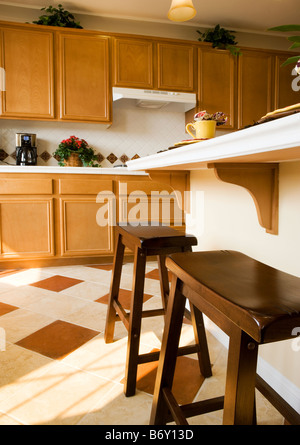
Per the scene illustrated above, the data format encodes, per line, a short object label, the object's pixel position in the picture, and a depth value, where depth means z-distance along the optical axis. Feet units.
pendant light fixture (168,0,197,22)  6.38
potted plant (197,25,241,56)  11.38
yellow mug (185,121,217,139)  3.72
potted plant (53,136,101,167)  10.68
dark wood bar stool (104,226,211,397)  3.76
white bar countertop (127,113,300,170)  1.61
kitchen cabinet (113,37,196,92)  10.61
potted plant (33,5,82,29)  10.11
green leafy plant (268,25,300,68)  2.12
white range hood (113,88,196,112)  10.56
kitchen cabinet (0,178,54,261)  9.25
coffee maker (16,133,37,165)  10.41
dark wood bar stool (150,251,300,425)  1.69
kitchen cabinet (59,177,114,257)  9.61
